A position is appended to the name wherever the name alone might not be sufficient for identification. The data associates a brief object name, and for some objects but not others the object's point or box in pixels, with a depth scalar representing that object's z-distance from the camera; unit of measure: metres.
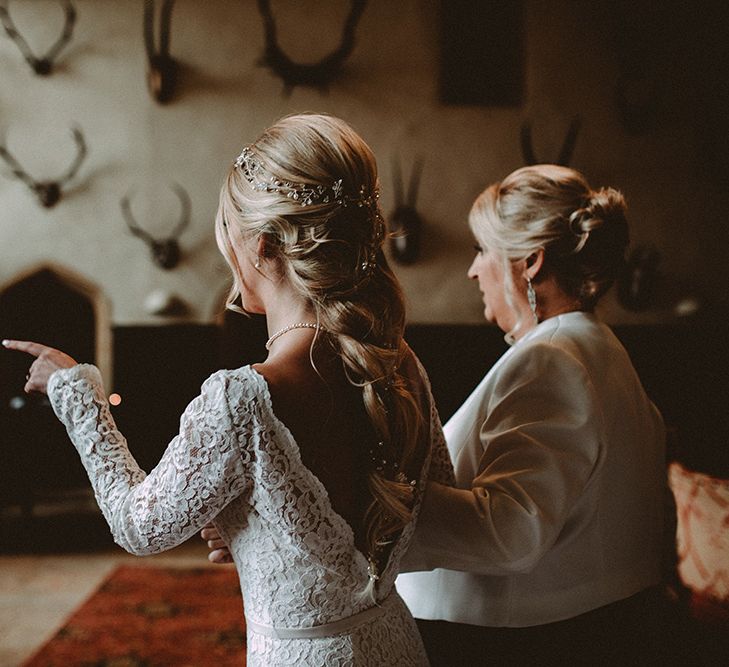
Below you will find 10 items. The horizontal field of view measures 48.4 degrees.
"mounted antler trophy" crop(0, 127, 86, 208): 6.15
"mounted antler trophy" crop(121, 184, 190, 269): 6.21
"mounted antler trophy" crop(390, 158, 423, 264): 6.25
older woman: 1.50
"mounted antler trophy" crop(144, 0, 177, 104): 5.82
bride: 1.20
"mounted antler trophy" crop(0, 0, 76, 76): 6.03
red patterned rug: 3.91
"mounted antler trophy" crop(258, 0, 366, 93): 5.80
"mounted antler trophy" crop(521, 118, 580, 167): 6.09
